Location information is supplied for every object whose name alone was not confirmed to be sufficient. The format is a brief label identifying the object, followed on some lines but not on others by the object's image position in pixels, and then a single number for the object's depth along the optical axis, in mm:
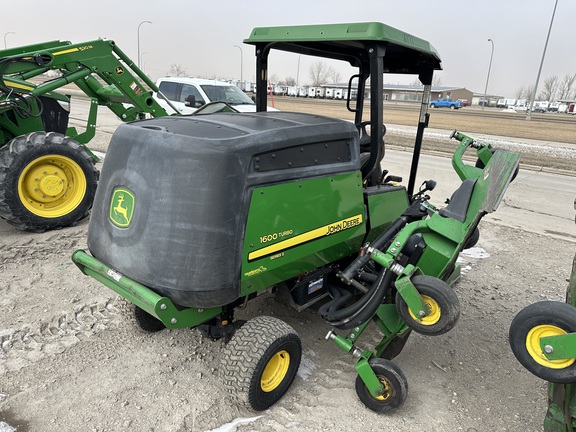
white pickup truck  10039
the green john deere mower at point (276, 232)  2115
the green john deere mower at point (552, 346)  1755
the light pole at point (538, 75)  25742
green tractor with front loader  4637
